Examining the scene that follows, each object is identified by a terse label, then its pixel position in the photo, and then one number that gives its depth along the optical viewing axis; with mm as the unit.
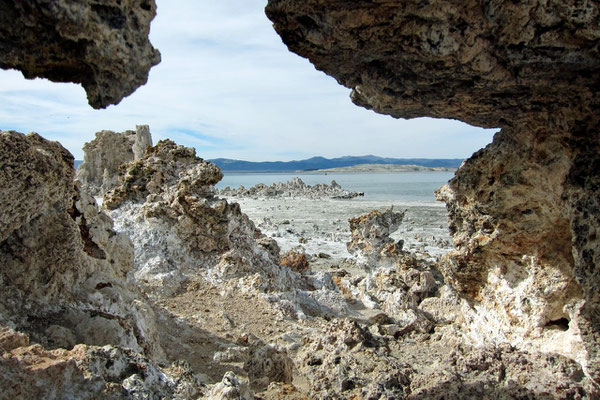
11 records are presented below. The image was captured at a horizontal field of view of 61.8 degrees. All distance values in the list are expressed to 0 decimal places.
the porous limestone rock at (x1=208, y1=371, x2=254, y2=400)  3256
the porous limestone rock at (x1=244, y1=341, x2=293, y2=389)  5129
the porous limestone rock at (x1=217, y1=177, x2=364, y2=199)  41375
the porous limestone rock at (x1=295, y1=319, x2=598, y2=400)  3660
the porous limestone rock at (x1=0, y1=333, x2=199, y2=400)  2568
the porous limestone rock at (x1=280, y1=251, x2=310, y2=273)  10883
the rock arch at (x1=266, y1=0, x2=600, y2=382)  3154
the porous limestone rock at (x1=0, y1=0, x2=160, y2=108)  2527
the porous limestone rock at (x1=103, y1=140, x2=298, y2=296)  8492
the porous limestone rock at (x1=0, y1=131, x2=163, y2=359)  3652
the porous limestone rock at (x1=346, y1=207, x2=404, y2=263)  11125
